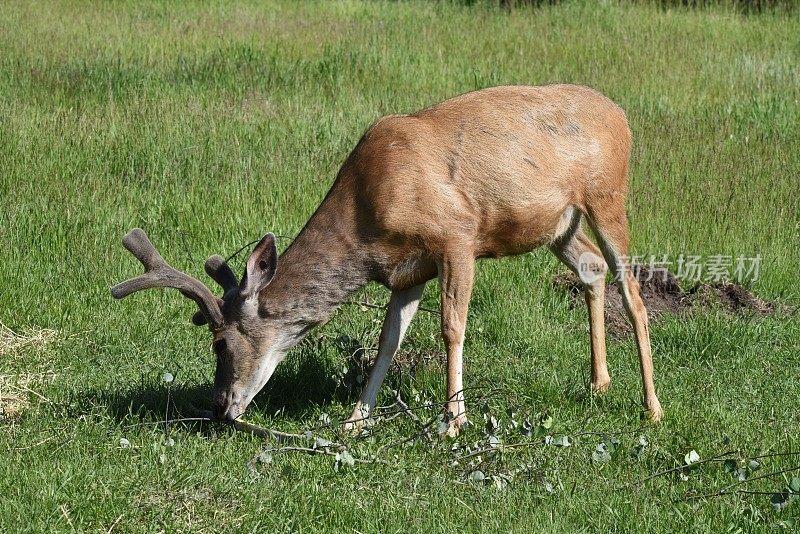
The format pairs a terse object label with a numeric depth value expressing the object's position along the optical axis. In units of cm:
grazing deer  1322
